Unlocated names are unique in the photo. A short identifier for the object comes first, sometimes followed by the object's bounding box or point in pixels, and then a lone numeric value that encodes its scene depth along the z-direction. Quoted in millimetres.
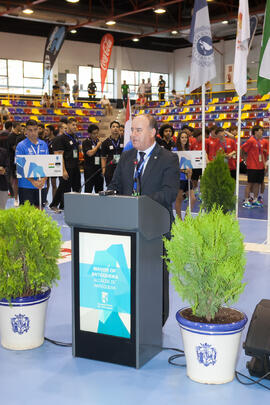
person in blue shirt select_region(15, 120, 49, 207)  6133
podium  2754
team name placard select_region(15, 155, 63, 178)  6074
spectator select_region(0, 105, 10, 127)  16438
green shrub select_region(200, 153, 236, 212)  6949
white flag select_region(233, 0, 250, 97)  6406
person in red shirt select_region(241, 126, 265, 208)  9664
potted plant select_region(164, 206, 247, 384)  2541
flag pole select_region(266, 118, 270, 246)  6105
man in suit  3170
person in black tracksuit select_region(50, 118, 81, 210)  8492
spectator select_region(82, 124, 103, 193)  8797
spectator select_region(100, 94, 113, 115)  23438
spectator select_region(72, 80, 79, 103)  24134
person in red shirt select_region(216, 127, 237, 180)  9660
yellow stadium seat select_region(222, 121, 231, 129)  18505
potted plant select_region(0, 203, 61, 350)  2998
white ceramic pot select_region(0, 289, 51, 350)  3023
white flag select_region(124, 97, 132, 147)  7442
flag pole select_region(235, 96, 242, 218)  6479
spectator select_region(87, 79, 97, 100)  24500
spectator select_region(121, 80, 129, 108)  23672
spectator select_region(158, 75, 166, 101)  25000
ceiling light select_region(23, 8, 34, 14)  19383
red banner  22703
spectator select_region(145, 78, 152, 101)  24969
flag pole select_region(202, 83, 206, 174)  6730
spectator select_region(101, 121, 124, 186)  8273
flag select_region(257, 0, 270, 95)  5410
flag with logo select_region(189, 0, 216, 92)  6762
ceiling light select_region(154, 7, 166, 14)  19719
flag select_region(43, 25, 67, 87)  22484
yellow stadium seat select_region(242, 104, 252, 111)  19000
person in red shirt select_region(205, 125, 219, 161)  9719
